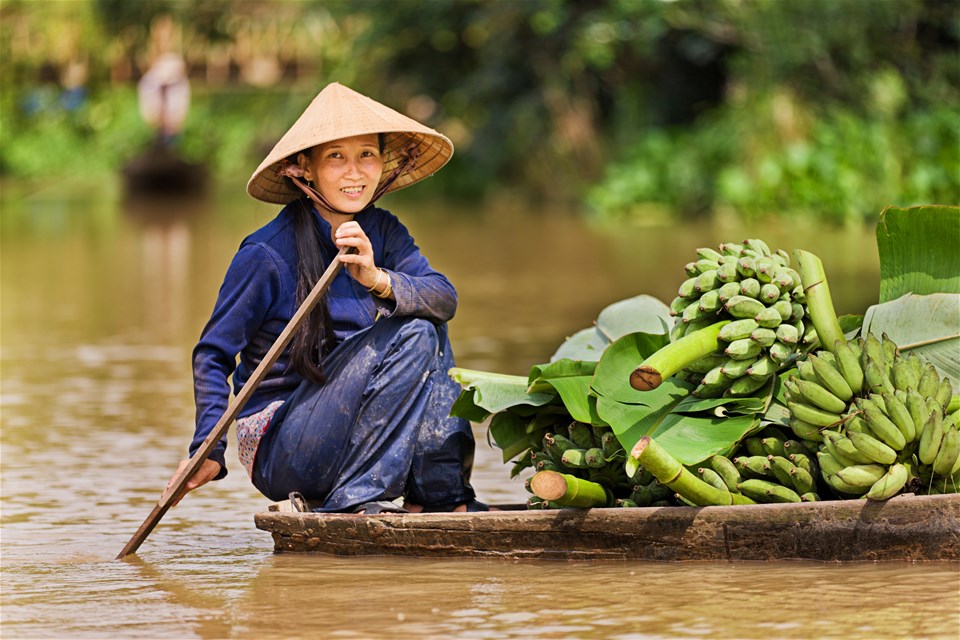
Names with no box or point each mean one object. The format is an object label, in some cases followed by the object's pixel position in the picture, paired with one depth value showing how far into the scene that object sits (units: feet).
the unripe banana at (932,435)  27.73
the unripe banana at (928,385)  28.53
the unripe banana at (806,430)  28.68
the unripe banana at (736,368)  29.14
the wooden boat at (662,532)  27.86
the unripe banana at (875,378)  28.37
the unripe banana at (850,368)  28.73
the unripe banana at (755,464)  28.91
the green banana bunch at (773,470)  28.60
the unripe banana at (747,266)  29.40
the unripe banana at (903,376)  28.35
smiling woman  30.40
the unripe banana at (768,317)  29.19
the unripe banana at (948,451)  27.94
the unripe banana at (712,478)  28.76
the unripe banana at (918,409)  27.89
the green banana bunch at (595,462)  29.50
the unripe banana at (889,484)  27.30
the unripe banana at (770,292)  29.22
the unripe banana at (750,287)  29.22
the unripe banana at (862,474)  27.66
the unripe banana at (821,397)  28.55
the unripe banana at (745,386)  29.40
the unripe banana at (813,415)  28.58
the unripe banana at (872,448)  27.53
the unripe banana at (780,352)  29.35
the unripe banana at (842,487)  27.84
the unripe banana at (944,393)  28.53
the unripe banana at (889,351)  28.86
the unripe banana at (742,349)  28.96
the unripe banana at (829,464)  28.14
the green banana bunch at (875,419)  27.71
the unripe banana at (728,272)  29.53
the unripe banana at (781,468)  28.58
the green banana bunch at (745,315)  29.14
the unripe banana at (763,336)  29.01
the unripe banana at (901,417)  27.73
